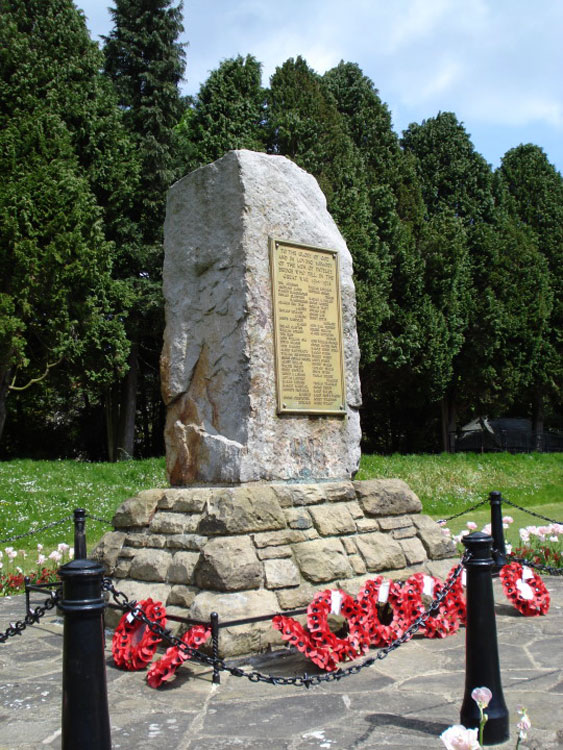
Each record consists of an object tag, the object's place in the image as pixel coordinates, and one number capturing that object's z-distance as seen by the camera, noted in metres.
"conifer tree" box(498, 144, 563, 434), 29.80
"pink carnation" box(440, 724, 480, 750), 2.33
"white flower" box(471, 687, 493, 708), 2.69
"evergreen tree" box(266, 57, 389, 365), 21.39
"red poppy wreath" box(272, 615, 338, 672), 4.63
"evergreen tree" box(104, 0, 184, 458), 22.58
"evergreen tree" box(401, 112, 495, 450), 27.75
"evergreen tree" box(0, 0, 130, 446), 17.25
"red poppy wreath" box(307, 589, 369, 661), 4.73
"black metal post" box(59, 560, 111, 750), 2.76
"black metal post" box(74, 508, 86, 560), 7.25
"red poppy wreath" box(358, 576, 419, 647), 5.25
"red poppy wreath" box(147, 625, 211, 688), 4.46
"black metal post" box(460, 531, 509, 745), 3.38
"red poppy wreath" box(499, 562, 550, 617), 6.27
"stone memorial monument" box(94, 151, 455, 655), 5.52
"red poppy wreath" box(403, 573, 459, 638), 5.56
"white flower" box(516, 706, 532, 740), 2.36
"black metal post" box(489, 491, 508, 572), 7.91
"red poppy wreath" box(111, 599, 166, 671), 4.84
